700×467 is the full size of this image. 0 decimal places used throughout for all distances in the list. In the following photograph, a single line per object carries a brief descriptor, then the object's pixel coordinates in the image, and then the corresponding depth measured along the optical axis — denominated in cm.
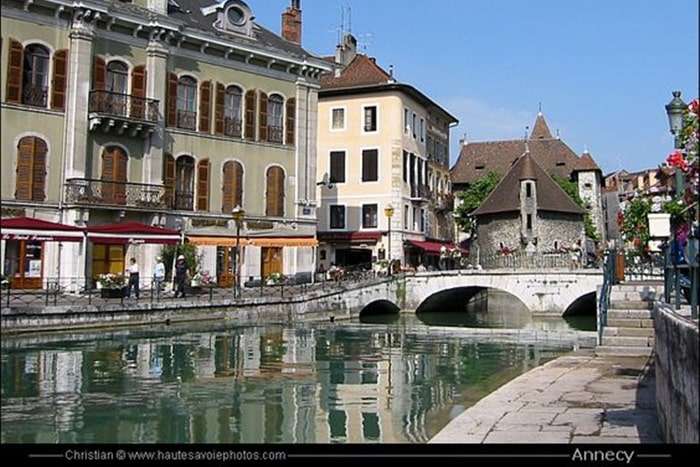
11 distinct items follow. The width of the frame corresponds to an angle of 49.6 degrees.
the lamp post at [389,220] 3618
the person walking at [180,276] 2552
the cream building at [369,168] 4175
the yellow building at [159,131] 2495
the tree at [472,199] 5516
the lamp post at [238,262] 2747
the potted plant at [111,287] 2327
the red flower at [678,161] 761
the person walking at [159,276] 2602
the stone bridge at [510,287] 3584
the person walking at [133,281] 2381
